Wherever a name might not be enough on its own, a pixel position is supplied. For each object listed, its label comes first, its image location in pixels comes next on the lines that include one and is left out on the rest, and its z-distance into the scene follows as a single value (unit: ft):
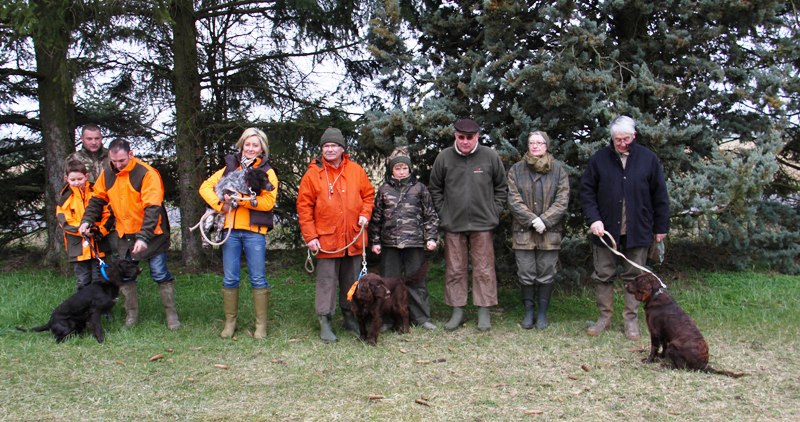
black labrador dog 18.76
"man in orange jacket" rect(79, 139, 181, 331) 19.52
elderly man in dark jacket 18.81
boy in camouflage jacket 20.21
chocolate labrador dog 15.57
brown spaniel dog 18.33
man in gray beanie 19.45
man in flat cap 20.12
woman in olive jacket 19.88
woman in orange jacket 19.01
